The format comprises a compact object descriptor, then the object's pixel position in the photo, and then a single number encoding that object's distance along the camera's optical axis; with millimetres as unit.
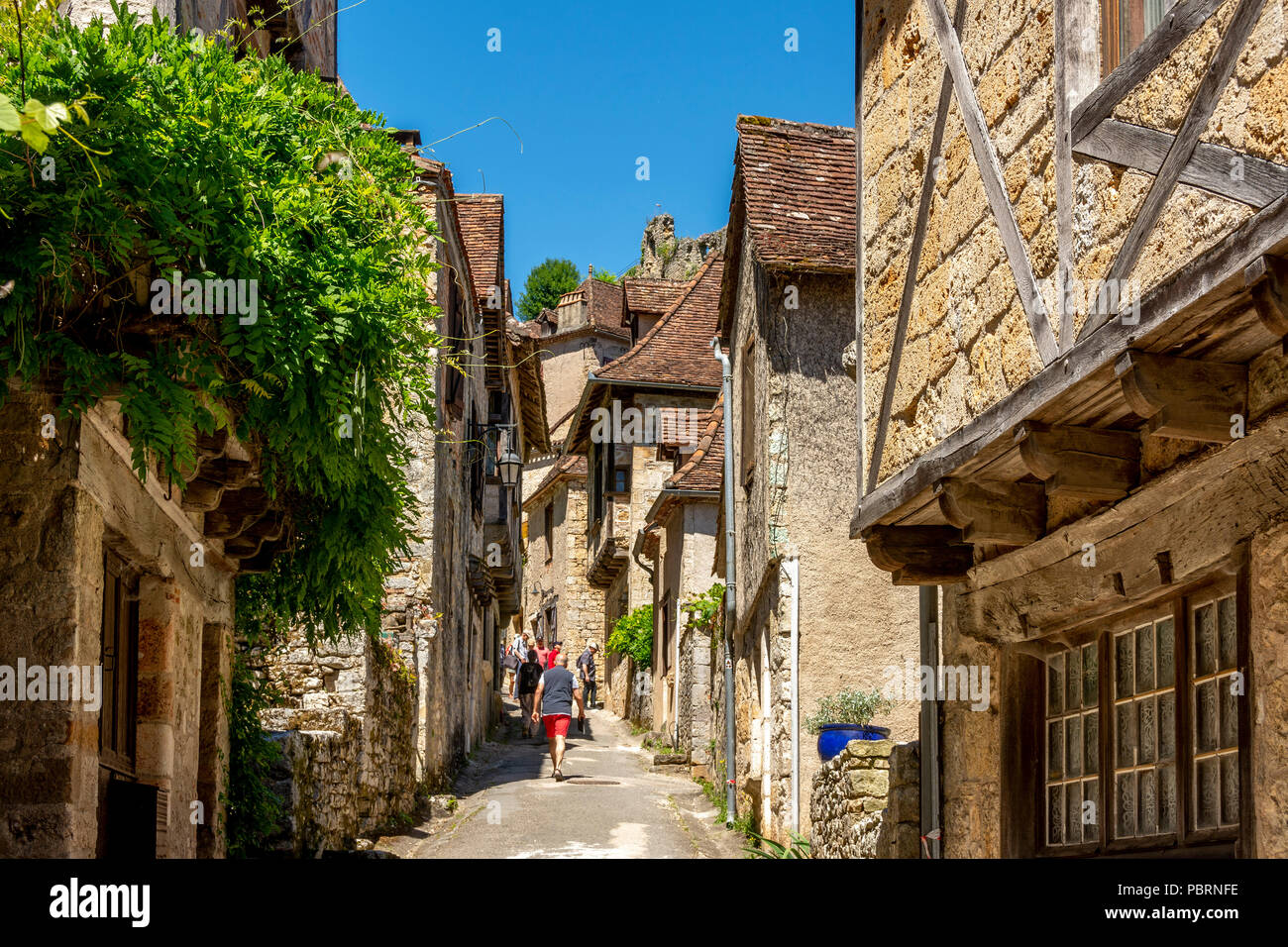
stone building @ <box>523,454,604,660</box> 36969
